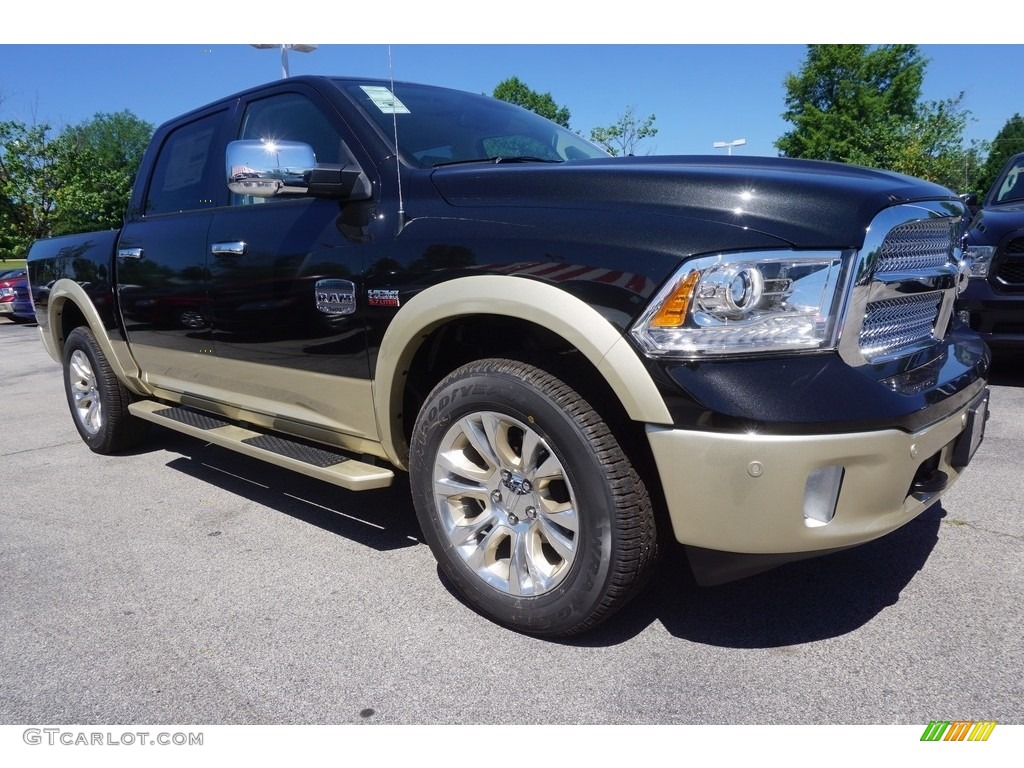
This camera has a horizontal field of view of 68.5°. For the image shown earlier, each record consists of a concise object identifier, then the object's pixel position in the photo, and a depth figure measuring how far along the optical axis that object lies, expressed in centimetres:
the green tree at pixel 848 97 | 4078
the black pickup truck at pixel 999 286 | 545
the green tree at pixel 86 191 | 3036
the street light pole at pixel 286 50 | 1004
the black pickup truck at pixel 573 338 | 195
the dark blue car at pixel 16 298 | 1817
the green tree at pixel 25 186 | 3023
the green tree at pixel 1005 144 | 4852
